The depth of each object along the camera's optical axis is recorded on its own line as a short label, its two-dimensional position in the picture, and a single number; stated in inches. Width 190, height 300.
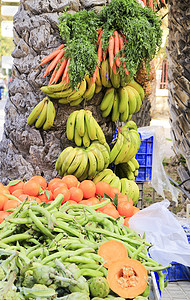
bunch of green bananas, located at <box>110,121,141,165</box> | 142.3
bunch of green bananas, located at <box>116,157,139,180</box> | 154.3
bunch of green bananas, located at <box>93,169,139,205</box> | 137.7
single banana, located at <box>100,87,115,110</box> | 139.1
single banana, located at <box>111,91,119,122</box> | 141.4
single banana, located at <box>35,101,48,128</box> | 135.0
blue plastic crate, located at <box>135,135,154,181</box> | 180.1
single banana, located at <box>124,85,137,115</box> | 141.4
